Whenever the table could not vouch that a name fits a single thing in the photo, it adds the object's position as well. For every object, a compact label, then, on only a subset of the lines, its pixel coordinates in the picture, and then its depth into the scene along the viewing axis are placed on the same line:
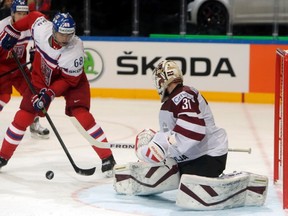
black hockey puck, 10.14
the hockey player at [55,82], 10.27
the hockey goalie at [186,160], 8.59
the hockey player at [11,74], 12.57
